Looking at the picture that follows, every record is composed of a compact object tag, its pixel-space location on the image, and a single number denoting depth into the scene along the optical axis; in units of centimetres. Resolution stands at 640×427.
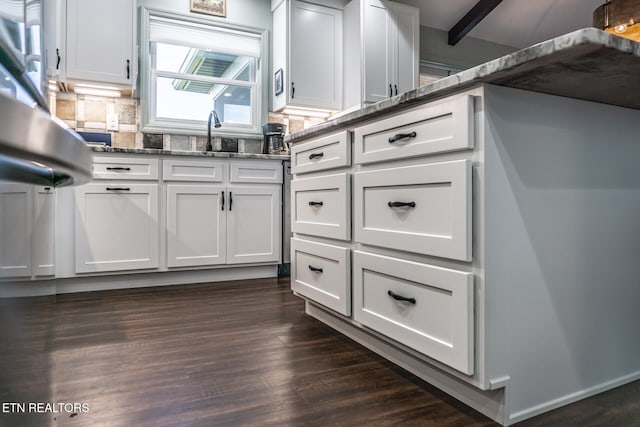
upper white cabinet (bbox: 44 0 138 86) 290
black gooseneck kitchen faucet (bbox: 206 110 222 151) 336
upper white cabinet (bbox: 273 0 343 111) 366
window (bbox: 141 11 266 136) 343
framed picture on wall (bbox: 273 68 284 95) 374
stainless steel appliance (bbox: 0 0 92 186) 25
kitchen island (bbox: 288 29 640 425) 104
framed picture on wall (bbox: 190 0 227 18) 355
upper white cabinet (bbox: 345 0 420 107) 379
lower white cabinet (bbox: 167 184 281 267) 294
